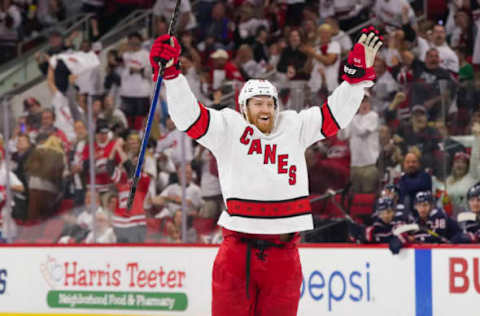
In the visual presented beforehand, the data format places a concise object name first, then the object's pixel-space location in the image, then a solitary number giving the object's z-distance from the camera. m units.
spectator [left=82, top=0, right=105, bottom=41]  23.82
